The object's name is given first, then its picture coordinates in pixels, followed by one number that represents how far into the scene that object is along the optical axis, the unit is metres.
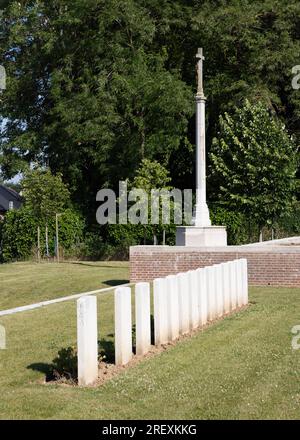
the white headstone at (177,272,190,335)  9.82
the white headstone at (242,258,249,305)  13.45
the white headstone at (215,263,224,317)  11.72
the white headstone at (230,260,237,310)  12.61
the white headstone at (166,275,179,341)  9.35
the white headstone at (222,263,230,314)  12.20
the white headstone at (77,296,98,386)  7.00
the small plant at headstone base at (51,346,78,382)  7.30
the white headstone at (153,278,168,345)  9.03
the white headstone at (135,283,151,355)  8.40
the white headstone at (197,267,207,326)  10.70
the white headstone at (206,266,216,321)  11.23
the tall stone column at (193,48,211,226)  19.48
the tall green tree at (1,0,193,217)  29.62
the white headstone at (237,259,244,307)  13.09
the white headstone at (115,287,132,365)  7.80
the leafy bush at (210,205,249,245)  28.52
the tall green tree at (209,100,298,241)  26.92
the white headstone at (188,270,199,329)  10.25
